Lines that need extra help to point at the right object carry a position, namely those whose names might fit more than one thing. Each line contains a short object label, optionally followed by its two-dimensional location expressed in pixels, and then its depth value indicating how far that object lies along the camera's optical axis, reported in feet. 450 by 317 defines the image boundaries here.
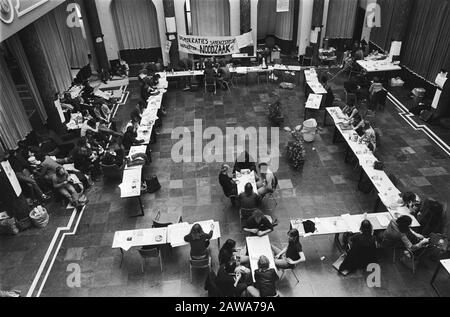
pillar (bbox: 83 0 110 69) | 58.23
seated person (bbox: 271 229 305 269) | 25.17
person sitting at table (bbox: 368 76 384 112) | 48.38
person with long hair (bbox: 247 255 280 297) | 23.68
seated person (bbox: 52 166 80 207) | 34.60
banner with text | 55.36
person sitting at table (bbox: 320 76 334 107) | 46.44
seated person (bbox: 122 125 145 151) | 39.04
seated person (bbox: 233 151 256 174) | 35.12
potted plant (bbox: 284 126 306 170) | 38.50
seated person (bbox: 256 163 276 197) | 32.89
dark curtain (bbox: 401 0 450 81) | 46.52
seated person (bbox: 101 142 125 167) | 37.42
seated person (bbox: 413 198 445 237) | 26.96
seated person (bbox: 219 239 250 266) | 25.30
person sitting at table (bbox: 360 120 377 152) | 36.70
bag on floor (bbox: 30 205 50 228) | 32.86
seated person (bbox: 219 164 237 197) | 32.48
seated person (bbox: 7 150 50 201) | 34.17
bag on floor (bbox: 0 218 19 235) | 31.72
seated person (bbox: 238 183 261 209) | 29.59
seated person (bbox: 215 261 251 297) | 23.53
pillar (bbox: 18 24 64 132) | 40.22
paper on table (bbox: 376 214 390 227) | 28.54
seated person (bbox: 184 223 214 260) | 26.43
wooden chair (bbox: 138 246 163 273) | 26.89
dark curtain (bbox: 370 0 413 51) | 53.21
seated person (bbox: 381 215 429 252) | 26.27
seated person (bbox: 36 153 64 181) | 35.32
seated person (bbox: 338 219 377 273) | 25.52
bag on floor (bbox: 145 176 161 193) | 36.14
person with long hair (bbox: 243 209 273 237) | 27.66
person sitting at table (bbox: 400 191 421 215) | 28.78
